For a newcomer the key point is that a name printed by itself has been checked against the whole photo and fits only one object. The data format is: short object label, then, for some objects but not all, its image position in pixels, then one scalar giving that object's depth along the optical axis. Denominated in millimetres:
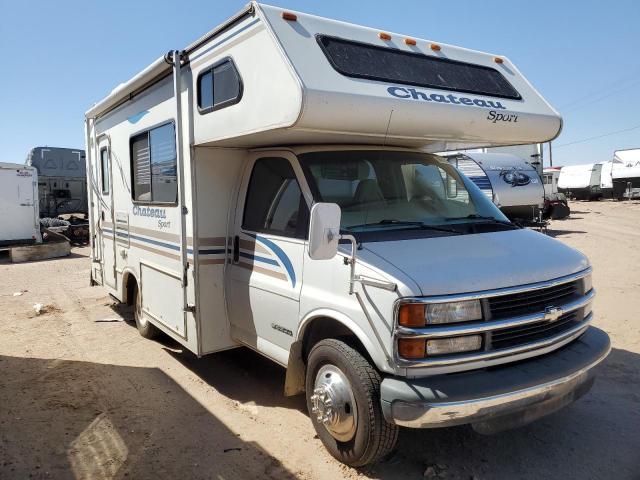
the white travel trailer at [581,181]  33500
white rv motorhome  2979
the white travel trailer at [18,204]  14539
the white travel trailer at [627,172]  29750
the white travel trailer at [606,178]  32781
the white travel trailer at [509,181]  14564
